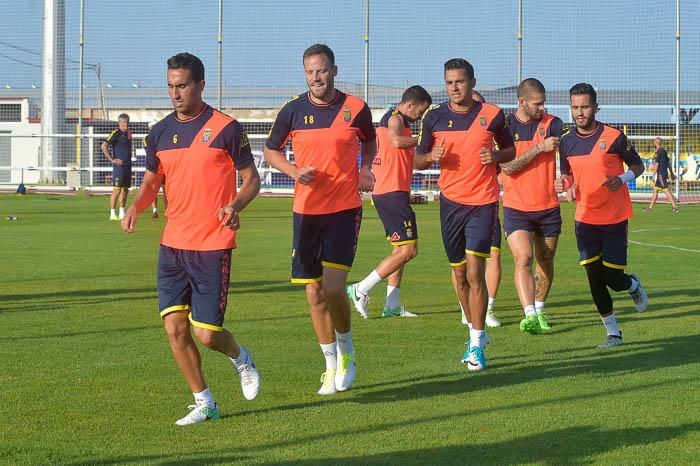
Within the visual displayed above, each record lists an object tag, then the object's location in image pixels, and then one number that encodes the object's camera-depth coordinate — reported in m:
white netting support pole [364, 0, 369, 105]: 36.78
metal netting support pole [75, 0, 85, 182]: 40.38
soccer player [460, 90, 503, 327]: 10.29
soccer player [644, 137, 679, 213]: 29.80
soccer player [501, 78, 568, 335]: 9.83
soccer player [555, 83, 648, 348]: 9.31
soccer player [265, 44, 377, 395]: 7.26
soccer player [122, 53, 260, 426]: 6.26
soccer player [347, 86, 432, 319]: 10.80
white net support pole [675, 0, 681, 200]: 34.62
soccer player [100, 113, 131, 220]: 24.22
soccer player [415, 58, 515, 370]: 8.20
